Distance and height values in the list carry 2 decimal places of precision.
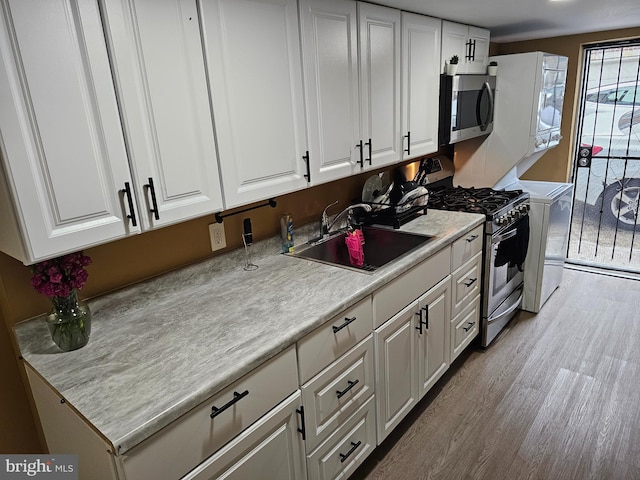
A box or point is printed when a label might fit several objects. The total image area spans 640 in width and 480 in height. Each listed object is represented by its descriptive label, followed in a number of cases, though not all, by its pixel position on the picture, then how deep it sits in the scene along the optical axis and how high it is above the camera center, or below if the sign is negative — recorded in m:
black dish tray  2.49 -0.64
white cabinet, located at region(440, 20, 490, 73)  2.69 +0.33
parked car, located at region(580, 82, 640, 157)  3.77 -0.26
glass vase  1.34 -0.60
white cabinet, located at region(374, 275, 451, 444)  1.97 -1.20
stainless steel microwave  2.71 -0.06
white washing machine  3.17 -1.05
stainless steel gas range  2.76 -0.90
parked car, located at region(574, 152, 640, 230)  3.95 -0.89
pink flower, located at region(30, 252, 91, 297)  1.29 -0.44
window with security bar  3.72 -0.63
